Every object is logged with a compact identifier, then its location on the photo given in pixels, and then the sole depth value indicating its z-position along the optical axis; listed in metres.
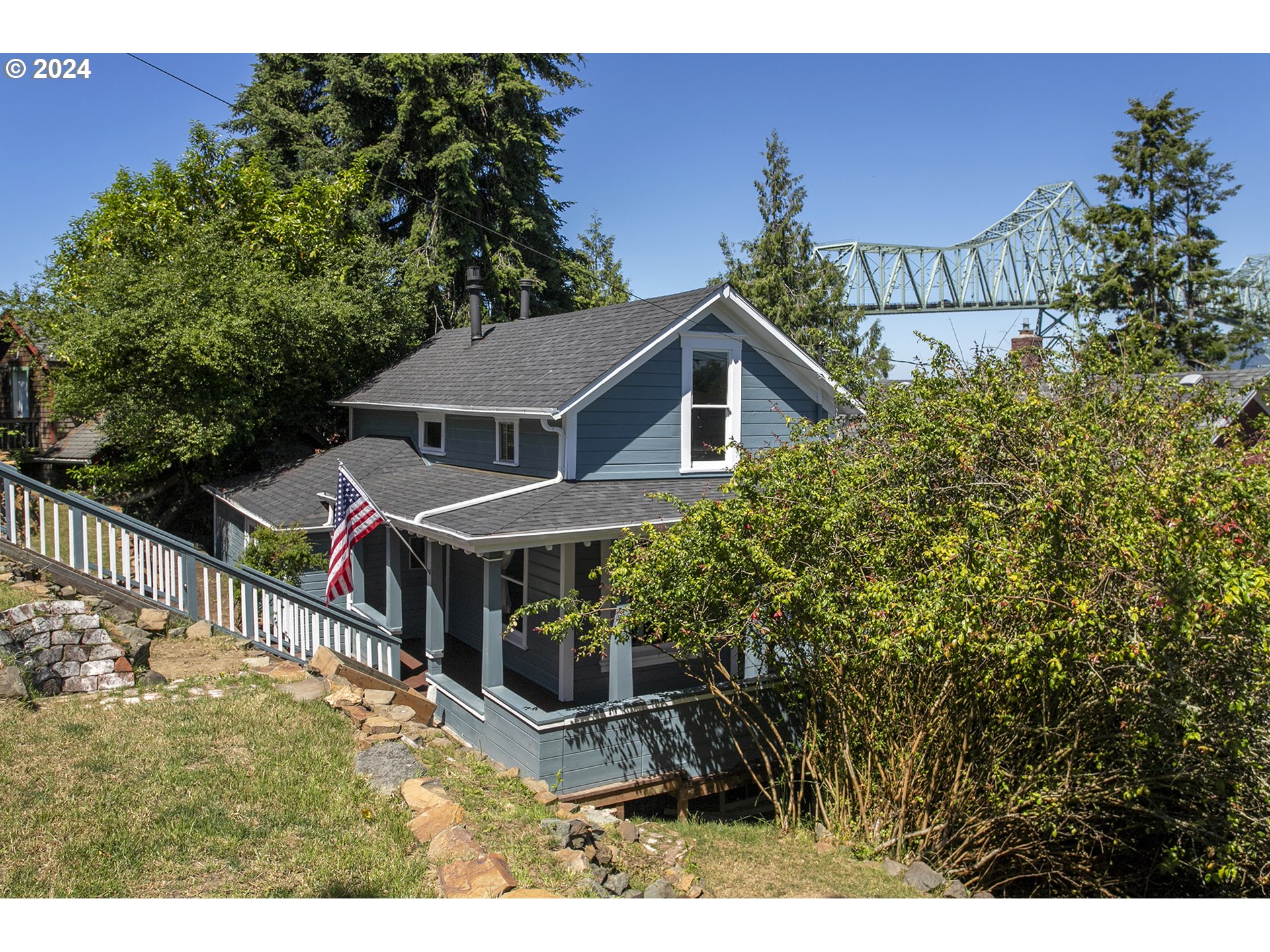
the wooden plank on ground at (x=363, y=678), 9.09
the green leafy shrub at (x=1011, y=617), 5.56
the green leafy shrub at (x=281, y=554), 12.64
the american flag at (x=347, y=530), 10.41
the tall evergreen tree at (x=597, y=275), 30.61
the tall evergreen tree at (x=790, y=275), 29.69
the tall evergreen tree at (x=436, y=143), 25.88
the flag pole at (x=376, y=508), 10.48
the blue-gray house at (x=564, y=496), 9.21
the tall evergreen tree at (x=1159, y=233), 25.77
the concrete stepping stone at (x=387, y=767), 6.70
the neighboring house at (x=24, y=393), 24.91
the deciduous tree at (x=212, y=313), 16.14
